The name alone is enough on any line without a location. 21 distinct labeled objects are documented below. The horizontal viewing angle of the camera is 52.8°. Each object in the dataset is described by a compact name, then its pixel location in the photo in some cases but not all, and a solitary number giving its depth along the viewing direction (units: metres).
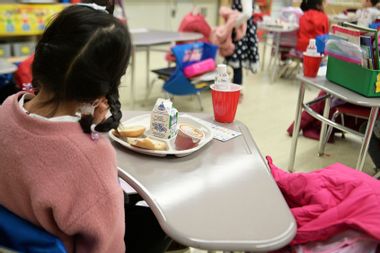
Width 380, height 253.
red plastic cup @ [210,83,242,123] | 1.43
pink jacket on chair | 1.03
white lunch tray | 1.18
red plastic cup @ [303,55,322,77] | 2.15
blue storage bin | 2.38
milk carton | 1.28
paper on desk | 1.34
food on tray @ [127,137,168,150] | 1.19
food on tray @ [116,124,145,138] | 1.28
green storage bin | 1.83
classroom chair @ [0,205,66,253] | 0.74
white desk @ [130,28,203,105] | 3.28
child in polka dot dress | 3.80
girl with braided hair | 0.77
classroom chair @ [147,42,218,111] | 3.24
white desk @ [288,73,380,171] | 1.83
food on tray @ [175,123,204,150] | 1.24
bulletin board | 3.89
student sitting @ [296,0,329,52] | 4.25
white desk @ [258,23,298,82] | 4.55
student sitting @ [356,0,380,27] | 3.69
